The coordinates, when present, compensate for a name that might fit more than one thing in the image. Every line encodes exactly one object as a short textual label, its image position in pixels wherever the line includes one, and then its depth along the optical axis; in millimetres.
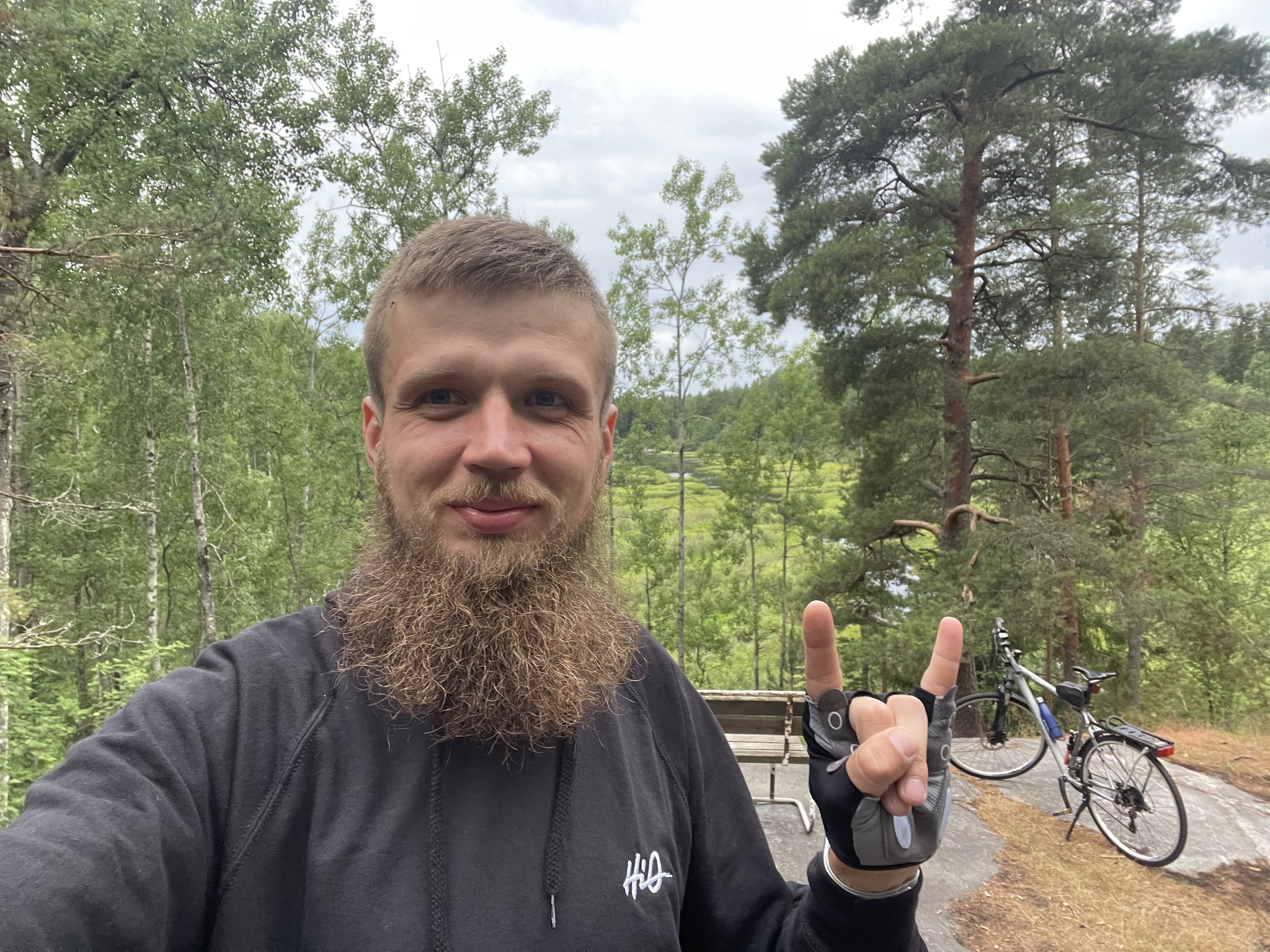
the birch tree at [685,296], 14742
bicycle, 4551
